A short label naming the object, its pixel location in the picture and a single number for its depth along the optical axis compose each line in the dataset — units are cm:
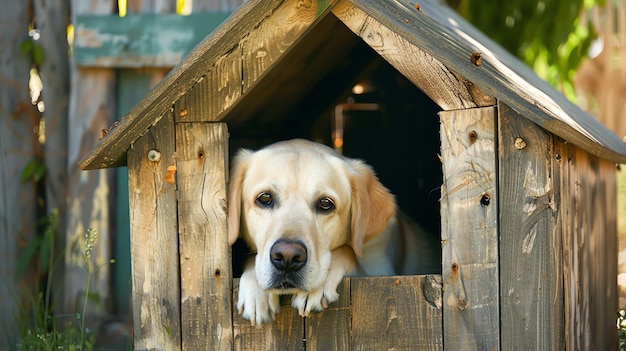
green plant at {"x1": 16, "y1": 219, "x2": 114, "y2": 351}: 387
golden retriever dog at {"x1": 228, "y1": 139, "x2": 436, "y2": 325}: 299
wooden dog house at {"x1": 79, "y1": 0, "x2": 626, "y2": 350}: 304
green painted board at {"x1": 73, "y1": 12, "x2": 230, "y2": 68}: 486
